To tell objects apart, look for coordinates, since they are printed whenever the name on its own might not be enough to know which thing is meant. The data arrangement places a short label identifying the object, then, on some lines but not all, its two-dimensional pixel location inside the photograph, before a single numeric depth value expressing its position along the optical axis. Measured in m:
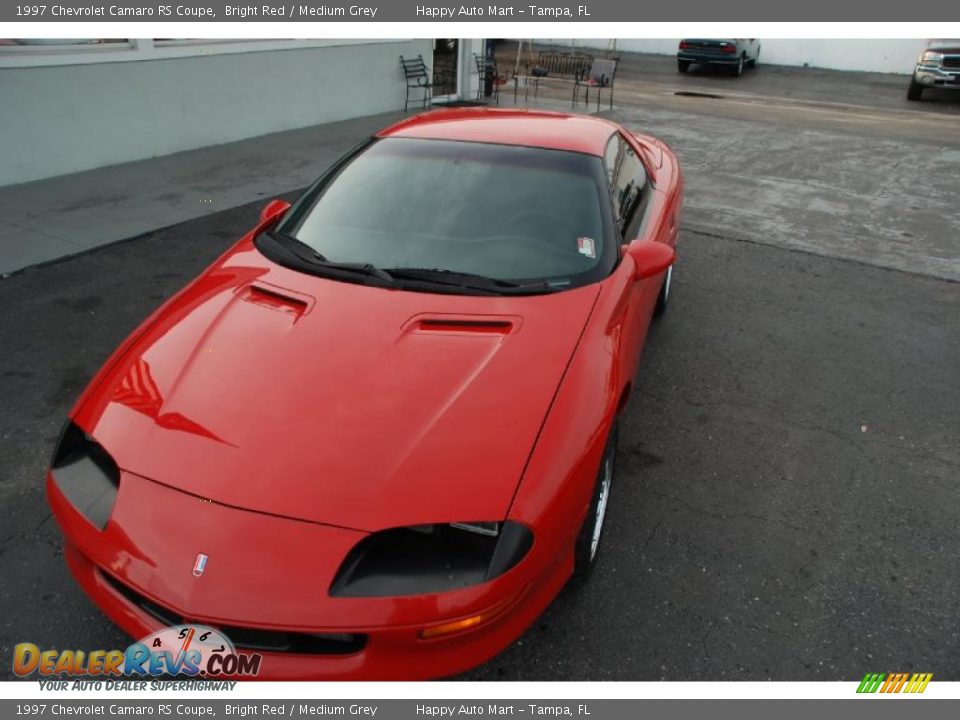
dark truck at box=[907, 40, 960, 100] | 16.11
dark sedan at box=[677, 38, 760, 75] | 20.48
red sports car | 1.90
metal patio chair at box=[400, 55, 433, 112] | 12.22
